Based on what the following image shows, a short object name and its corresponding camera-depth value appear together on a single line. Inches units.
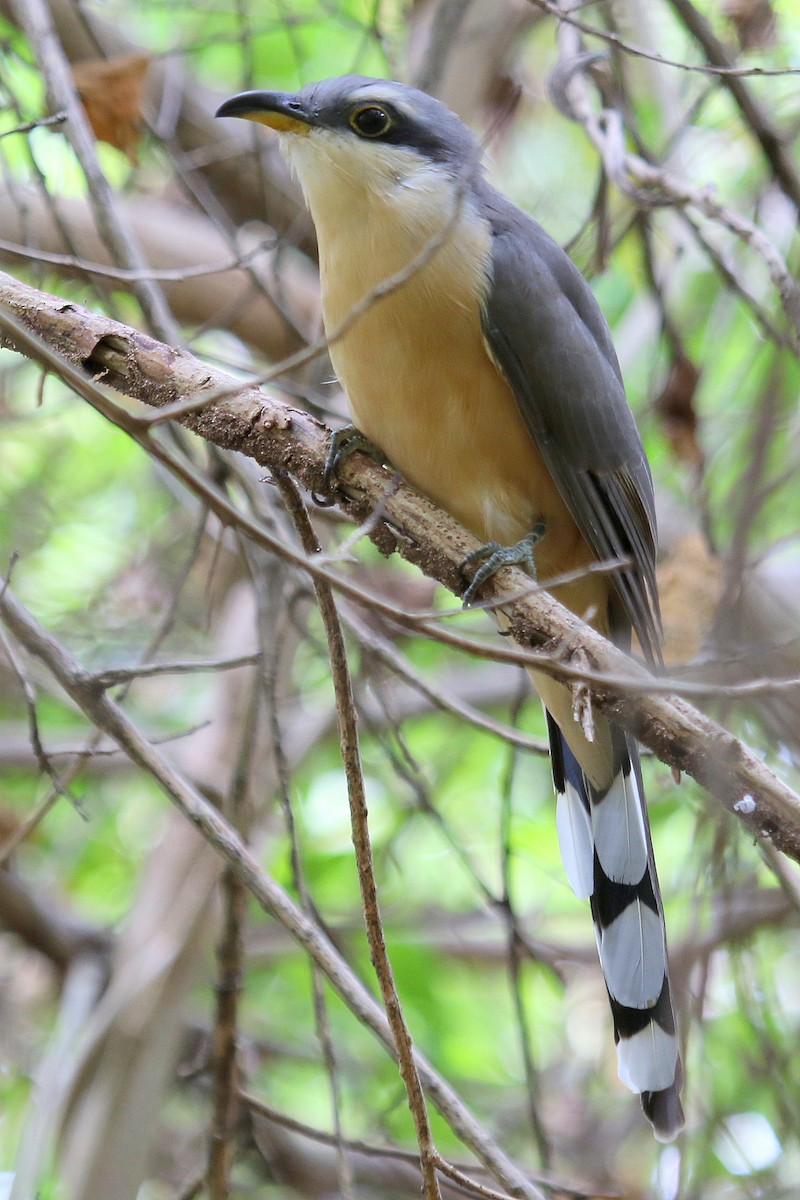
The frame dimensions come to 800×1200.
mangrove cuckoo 230.8
